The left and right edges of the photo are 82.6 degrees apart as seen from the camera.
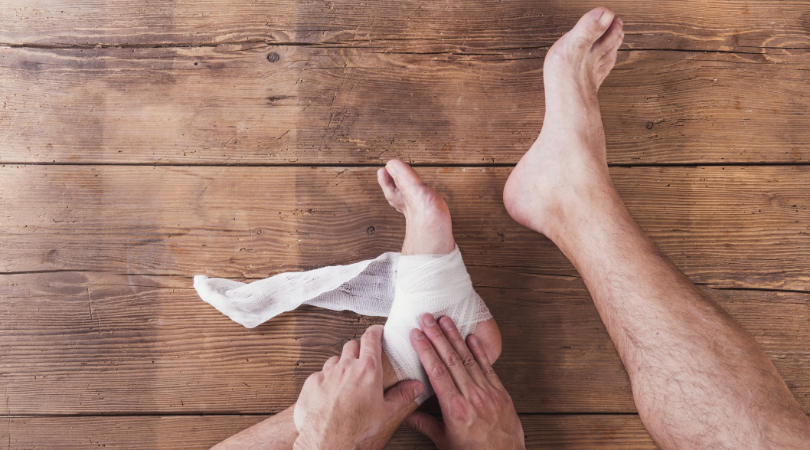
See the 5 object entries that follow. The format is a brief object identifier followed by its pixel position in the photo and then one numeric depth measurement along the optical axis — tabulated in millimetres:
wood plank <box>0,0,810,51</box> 922
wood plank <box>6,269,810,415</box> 871
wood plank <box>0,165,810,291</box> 894
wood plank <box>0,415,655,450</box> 862
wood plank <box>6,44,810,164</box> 908
